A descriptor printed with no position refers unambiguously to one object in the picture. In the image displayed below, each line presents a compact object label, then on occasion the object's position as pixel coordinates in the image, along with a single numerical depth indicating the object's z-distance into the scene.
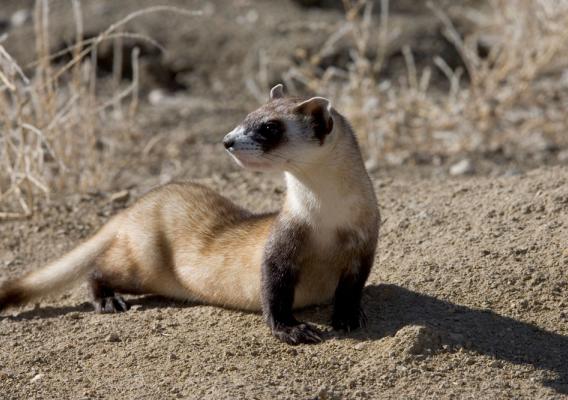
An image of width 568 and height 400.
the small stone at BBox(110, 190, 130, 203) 11.26
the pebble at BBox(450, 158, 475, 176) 12.81
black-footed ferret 6.94
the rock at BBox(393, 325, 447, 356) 6.72
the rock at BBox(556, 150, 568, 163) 13.31
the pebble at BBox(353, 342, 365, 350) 6.90
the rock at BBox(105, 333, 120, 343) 7.55
